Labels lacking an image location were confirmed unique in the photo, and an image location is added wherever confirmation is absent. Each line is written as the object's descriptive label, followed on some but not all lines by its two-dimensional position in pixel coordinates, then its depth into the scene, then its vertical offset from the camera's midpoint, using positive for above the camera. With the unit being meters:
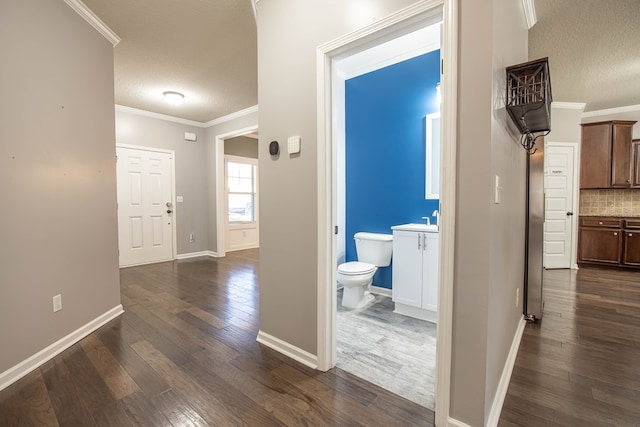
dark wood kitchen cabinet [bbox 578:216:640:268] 4.53 -0.60
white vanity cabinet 2.61 -0.62
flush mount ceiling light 4.10 +1.55
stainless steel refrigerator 2.41 -0.27
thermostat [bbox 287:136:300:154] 1.90 +0.40
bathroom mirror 2.97 +0.50
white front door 4.72 -0.03
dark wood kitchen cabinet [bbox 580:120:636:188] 4.67 +0.81
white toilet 2.85 -0.64
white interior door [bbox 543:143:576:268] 4.80 -0.23
